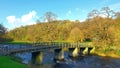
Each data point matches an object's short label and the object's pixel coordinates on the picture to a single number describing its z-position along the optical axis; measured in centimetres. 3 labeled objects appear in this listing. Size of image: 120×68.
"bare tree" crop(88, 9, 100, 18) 3167
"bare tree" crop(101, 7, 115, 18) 3127
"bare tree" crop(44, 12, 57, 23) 3107
